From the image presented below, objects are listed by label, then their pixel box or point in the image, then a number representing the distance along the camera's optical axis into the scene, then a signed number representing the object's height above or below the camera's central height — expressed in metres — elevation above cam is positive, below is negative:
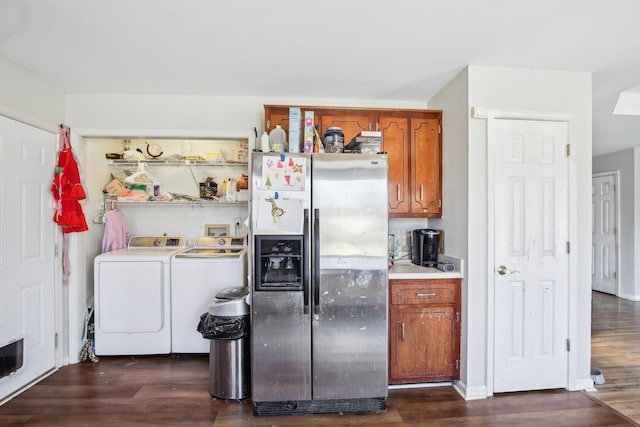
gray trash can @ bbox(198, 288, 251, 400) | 2.35 -1.04
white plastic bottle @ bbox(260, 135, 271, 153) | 2.40 +0.53
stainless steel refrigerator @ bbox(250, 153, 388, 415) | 2.20 -0.51
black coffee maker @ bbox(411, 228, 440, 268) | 2.81 -0.30
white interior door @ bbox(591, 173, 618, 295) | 5.30 -0.36
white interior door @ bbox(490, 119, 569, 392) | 2.41 -0.32
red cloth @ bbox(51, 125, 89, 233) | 2.75 +0.19
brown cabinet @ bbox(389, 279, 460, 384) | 2.46 -0.92
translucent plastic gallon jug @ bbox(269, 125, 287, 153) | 2.46 +0.59
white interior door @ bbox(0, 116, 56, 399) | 2.33 -0.28
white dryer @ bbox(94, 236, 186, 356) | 2.97 -0.88
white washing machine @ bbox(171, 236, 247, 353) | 3.05 -0.75
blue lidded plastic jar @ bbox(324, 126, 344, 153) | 2.48 +0.57
